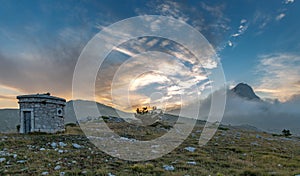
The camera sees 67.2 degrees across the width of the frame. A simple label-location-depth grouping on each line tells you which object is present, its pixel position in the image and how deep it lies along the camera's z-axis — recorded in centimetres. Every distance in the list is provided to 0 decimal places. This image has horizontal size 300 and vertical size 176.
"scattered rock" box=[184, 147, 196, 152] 1623
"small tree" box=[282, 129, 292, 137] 4789
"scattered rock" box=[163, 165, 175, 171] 1046
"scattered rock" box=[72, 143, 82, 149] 1528
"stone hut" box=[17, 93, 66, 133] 2267
